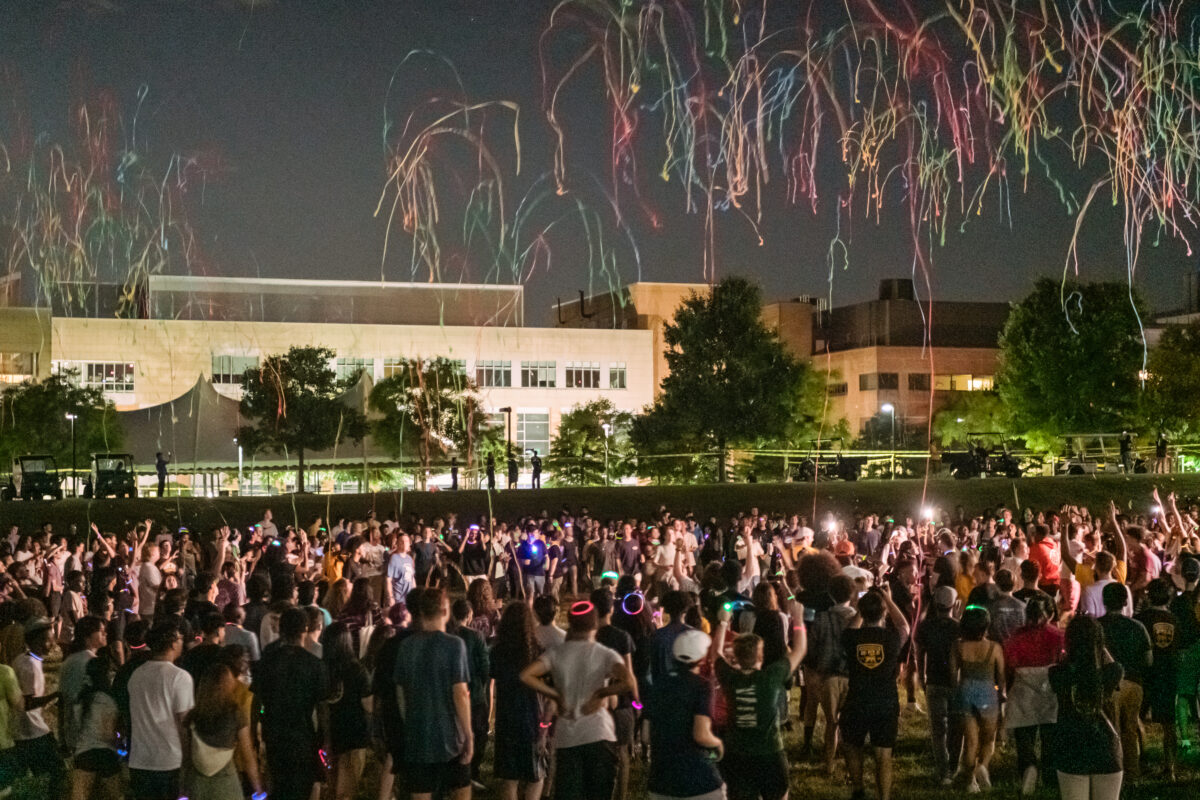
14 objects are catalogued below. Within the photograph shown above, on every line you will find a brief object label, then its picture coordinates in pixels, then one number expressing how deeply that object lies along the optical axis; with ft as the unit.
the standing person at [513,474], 126.21
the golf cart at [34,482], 121.70
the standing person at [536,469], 131.60
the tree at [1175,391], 192.13
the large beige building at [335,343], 251.80
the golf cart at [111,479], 118.90
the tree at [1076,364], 204.03
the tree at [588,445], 175.42
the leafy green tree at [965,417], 275.39
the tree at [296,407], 181.37
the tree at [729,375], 183.93
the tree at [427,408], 194.49
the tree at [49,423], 198.70
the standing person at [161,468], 123.44
